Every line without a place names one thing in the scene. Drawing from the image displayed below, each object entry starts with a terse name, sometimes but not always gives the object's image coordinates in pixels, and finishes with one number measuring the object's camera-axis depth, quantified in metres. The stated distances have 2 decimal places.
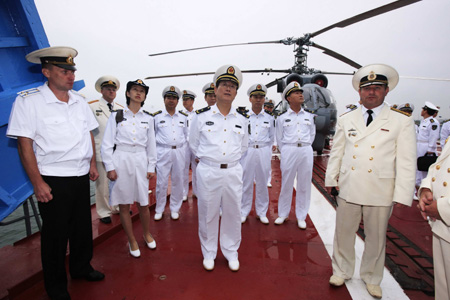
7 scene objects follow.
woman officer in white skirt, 2.52
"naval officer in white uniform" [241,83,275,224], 3.63
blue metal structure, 1.86
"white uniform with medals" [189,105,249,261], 2.37
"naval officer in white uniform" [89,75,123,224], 3.35
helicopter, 8.64
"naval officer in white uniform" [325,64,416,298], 1.94
